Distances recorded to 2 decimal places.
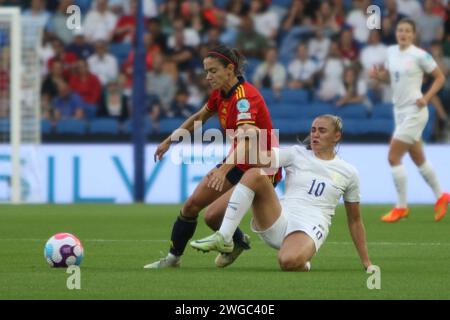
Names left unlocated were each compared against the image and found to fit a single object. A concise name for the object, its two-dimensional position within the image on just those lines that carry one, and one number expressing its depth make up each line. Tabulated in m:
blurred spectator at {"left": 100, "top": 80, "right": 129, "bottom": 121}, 20.22
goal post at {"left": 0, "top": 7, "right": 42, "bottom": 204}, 18.33
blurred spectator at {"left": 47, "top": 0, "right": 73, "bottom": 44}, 21.42
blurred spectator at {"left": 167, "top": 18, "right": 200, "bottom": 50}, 20.94
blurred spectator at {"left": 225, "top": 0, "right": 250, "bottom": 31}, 21.41
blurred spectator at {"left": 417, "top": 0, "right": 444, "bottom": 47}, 20.58
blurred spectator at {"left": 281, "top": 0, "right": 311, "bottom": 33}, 21.22
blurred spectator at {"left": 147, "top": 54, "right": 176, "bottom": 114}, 20.17
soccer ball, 9.12
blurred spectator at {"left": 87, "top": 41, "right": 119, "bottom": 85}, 20.65
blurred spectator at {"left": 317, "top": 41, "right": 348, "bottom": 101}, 20.11
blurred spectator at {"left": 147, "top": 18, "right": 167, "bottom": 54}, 21.02
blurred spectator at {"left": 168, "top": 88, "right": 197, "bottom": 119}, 19.85
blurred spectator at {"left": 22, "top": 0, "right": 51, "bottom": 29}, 21.77
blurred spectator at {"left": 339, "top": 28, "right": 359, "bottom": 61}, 20.25
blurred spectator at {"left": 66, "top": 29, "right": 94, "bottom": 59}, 20.81
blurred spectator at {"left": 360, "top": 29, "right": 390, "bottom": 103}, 20.19
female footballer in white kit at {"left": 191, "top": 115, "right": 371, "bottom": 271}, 8.95
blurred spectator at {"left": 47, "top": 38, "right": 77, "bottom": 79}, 20.53
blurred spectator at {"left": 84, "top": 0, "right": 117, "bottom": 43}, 21.39
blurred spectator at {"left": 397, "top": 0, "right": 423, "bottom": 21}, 21.08
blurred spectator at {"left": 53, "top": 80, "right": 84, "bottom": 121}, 20.09
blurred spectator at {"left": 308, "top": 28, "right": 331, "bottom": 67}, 20.53
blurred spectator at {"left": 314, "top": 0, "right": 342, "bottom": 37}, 20.88
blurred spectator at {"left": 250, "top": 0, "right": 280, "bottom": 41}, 21.25
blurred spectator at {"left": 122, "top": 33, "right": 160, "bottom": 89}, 20.59
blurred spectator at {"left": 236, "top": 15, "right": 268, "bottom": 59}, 20.95
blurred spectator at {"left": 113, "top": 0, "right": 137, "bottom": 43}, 21.58
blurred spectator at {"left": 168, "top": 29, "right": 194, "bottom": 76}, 20.67
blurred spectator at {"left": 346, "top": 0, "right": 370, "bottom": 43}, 20.84
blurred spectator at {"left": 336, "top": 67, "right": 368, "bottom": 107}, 19.84
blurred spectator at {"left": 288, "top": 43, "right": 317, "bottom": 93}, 20.39
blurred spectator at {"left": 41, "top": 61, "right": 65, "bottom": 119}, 20.25
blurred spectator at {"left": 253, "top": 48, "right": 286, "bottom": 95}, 20.34
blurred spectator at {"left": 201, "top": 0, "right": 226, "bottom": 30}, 21.31
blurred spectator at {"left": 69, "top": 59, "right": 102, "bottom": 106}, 20.34
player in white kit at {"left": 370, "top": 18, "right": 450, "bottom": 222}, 14.28
